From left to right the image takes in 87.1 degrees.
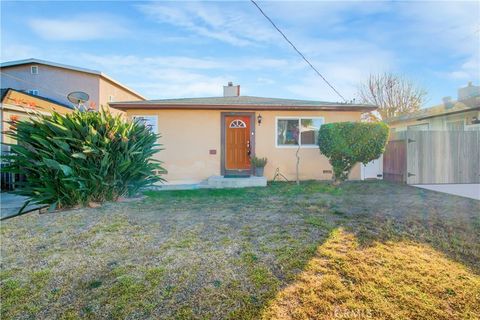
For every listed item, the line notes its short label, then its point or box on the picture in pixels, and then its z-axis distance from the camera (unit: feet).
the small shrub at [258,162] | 28.07
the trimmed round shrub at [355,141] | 24.85
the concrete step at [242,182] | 26.76
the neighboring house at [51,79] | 49.16
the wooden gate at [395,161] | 28.07
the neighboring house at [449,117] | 32.83
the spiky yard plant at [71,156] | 16.15
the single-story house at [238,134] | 28.76
